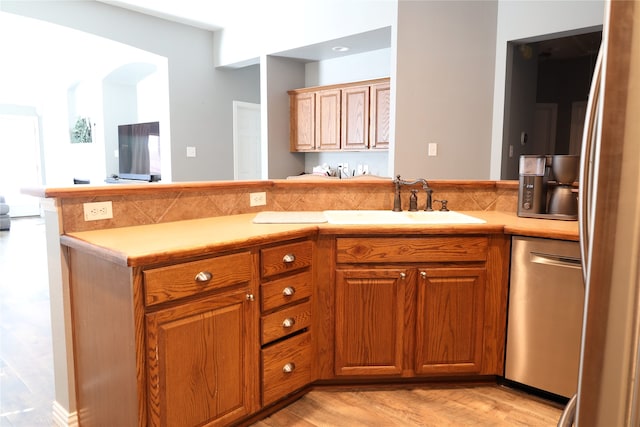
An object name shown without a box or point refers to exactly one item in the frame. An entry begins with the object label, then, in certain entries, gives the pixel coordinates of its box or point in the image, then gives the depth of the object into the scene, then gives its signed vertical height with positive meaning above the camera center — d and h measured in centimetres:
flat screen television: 685 +18
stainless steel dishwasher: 196 -66
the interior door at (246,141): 625 +32
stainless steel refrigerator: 51 -8
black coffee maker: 223 -11
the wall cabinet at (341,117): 484 +54
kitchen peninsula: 153 -56
